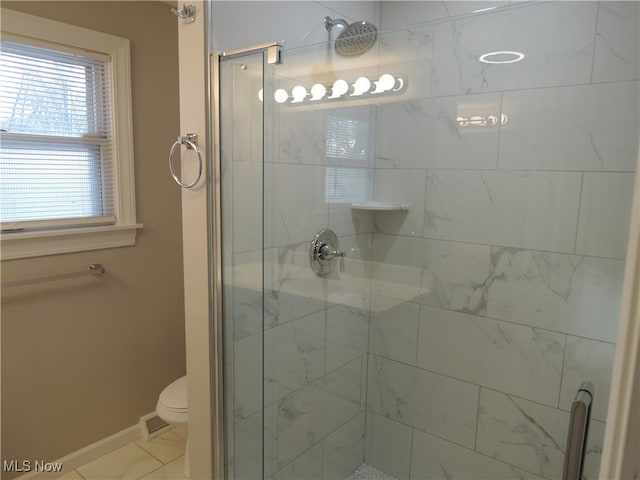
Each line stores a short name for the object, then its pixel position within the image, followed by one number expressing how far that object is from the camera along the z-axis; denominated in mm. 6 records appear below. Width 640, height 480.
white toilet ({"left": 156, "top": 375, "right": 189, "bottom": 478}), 2057
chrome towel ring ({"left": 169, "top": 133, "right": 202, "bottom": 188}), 1488
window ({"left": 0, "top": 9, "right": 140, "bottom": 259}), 1899
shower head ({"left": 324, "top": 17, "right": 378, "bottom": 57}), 1840
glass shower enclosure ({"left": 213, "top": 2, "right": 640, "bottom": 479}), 1545
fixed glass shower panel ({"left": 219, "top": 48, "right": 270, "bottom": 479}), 1484
